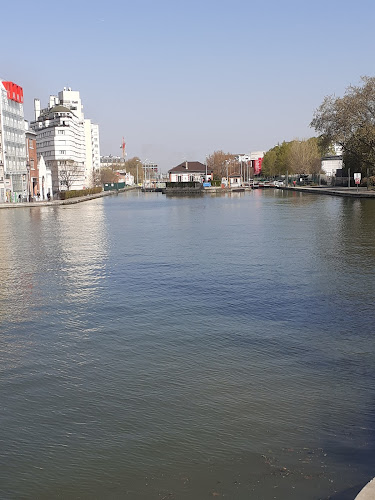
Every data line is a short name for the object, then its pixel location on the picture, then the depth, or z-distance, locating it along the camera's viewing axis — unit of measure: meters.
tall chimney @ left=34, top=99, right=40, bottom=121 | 191.25
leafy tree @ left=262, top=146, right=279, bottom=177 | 183.48
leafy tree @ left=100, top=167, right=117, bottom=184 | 196.70
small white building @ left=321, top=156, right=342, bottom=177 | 145.85
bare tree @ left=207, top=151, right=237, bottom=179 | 196.25
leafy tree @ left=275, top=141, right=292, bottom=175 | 157.05
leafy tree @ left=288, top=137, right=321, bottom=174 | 143.88
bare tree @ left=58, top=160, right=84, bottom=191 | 140.57
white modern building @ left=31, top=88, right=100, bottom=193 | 165.12
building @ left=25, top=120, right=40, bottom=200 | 104.86
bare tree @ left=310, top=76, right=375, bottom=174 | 74.94
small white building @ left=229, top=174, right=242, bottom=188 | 144.38
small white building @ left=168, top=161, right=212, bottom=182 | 184.88
